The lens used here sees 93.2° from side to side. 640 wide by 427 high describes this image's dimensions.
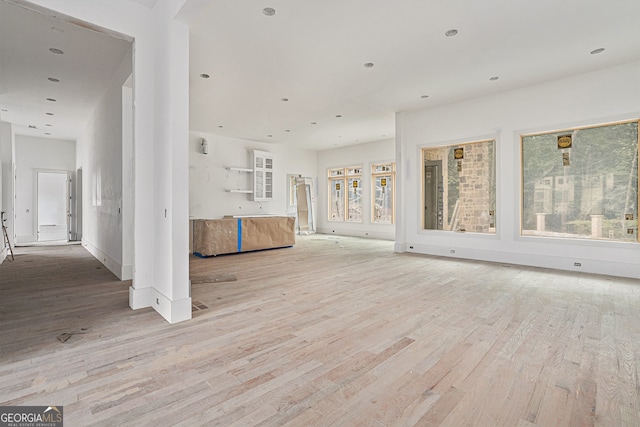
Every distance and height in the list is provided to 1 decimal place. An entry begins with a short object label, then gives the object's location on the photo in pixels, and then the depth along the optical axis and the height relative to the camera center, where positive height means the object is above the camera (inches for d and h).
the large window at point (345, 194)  413.4 +27.1
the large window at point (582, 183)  180.2 +19.3
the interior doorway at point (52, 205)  410.9 +10.5
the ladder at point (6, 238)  234.2 -20.7
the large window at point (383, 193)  377.4 +25.4
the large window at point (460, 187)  232.4 +21.0
